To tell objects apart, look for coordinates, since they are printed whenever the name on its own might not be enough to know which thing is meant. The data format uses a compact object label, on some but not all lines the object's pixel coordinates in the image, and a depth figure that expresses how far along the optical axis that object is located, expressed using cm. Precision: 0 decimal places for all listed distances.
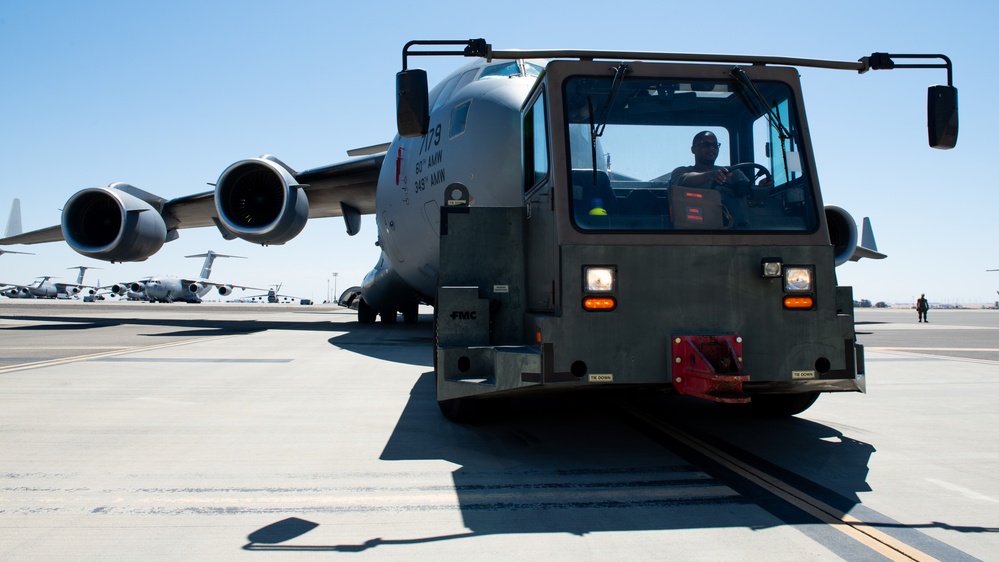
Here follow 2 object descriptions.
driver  412
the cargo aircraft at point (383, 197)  741
